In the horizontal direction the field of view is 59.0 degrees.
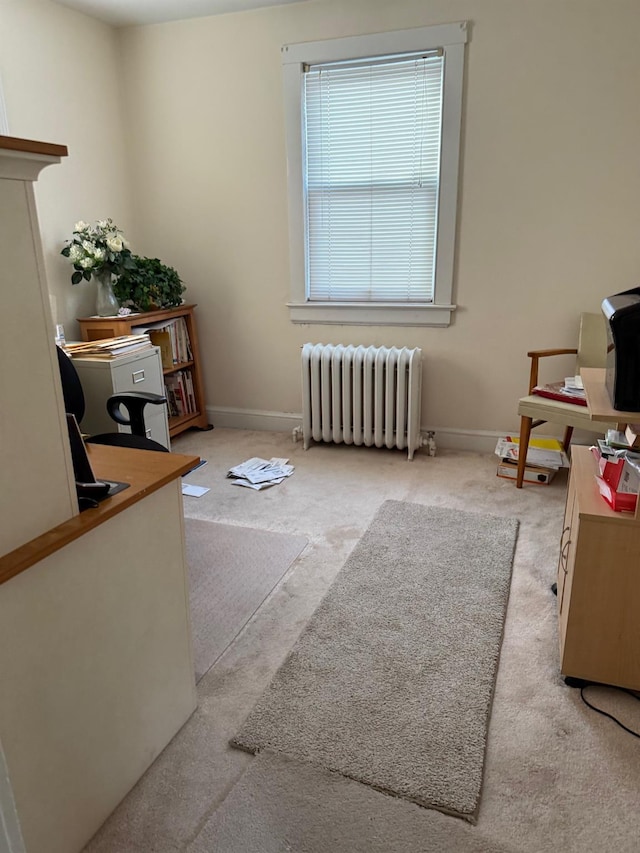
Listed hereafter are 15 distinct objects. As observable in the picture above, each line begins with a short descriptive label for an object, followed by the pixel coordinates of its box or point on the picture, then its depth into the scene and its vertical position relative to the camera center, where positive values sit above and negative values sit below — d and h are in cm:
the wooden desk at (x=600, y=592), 156 -90
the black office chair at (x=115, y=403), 241 -57
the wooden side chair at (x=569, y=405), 279 -69
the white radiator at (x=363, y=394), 340 -77
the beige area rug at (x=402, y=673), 144 -122
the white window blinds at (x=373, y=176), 320 +51
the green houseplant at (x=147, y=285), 339 -10
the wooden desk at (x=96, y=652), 107 -81
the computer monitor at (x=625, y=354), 139 -22
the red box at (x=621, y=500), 156 -64
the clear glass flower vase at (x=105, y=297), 335 -16
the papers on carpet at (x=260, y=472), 320 -116
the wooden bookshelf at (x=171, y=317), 328 -36
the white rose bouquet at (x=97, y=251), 318 +10
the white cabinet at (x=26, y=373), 98 -18
